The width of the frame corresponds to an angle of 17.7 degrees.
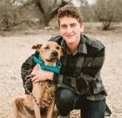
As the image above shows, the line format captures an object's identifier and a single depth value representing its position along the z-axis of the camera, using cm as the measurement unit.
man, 447
